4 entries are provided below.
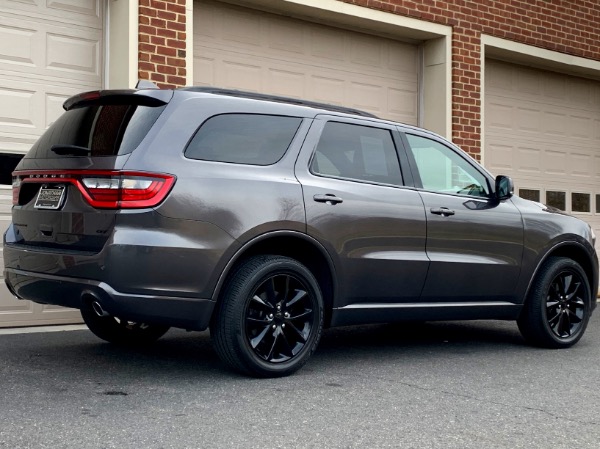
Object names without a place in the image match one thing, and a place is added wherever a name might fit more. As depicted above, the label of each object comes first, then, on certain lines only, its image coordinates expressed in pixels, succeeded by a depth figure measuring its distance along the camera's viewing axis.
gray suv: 5.11
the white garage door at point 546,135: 12.42
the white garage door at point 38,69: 8.05
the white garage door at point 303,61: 9.50
